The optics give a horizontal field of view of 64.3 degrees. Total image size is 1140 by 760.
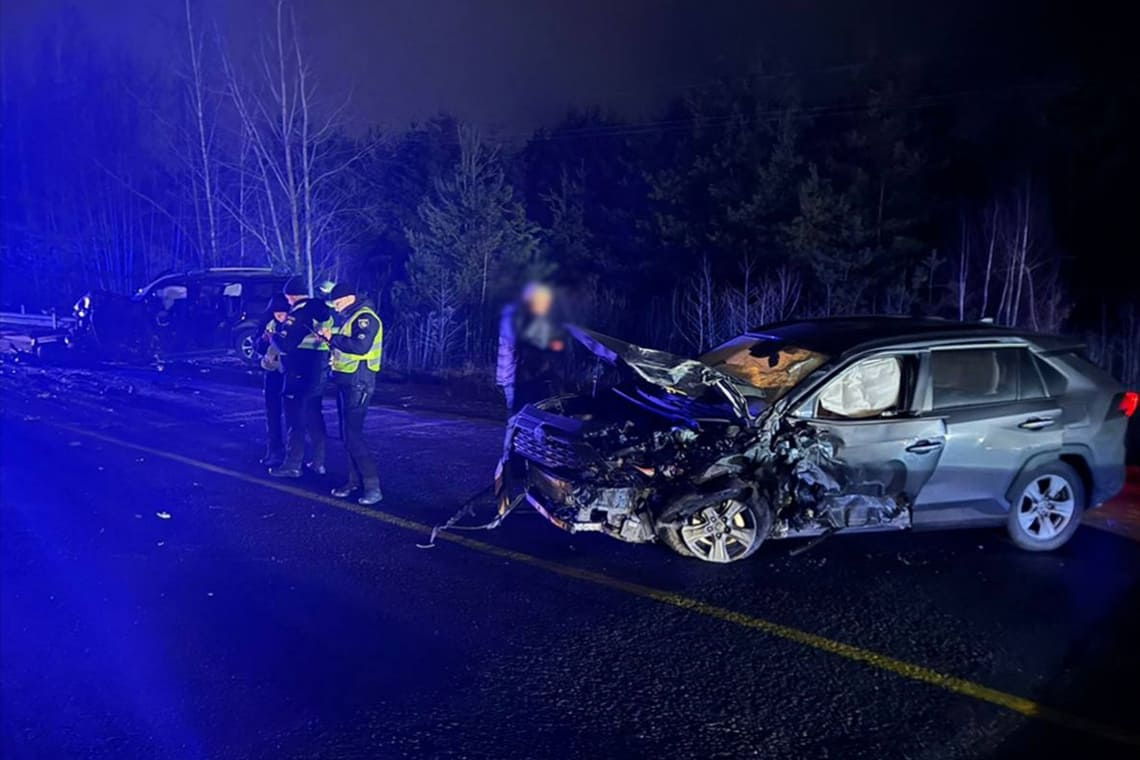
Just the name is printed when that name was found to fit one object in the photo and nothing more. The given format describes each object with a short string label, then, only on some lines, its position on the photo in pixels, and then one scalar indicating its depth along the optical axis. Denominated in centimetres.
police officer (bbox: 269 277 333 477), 777
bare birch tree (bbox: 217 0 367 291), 1948
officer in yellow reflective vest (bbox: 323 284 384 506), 731
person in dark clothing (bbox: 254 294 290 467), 827
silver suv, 559
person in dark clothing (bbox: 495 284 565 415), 788
